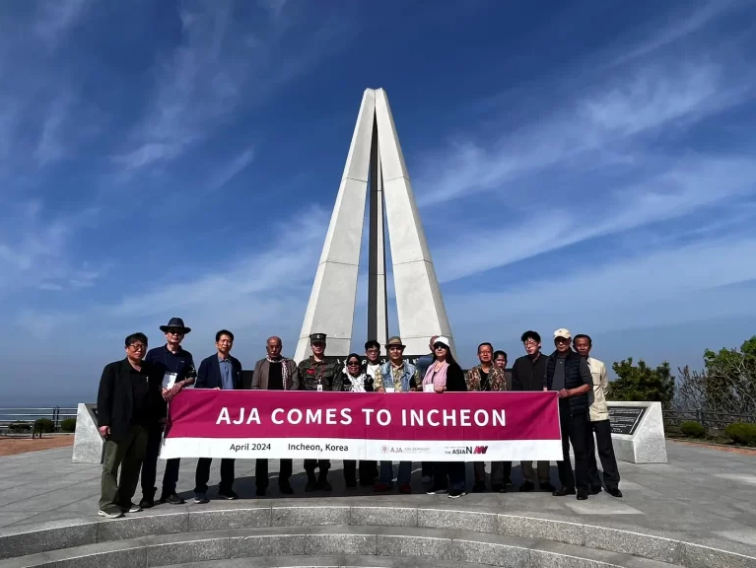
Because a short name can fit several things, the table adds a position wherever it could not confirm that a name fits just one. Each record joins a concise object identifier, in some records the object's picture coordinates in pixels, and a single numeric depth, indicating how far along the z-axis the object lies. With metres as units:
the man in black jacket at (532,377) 6.27
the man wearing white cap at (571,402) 5.89
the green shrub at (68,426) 18.41
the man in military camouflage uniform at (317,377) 6.19
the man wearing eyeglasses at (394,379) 6.14
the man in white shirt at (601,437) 6.00
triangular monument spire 13.12
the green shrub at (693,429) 14.19
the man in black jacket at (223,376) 5.77
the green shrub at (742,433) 12.34
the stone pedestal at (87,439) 8.88
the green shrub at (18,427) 19.55
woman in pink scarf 5.89
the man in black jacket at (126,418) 4.98
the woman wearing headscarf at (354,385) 6.28
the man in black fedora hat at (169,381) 5.41
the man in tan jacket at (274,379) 5.96
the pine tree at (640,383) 18.89
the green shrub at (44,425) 17.97
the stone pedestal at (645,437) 8.66
